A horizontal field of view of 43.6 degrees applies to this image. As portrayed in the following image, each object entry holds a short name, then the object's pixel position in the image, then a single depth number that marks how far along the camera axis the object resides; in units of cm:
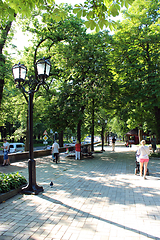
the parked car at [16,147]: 3412
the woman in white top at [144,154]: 882
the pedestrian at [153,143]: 1949
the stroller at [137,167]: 982
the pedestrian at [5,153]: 1322
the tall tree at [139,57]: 1577
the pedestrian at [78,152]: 1686
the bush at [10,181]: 636
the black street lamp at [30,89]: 688
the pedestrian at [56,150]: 1460
